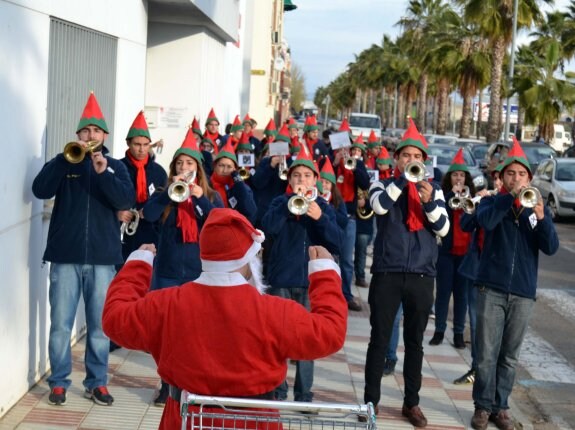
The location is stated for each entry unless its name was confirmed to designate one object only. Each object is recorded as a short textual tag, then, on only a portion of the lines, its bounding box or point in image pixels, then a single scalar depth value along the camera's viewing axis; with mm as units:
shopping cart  3184
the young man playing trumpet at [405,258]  6883
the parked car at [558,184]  23203
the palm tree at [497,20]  40250
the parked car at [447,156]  26203
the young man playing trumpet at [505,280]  6848
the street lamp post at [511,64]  37625
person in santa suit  3441
